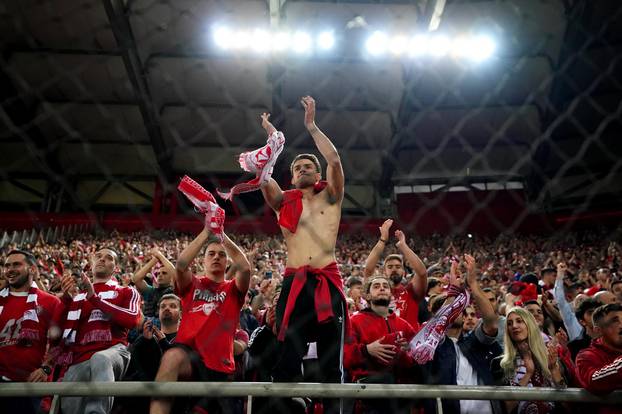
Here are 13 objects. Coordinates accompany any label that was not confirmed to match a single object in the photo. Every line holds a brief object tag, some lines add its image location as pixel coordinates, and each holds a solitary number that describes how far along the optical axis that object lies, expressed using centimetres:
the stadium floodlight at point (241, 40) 1185
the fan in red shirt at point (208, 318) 206
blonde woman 228
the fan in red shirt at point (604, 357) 167
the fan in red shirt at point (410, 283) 278
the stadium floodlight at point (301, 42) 1186
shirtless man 185
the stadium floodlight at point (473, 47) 1130
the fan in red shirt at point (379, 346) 222
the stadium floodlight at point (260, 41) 1167
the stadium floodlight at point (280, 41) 1159
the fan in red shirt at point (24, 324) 237
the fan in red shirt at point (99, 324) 232
